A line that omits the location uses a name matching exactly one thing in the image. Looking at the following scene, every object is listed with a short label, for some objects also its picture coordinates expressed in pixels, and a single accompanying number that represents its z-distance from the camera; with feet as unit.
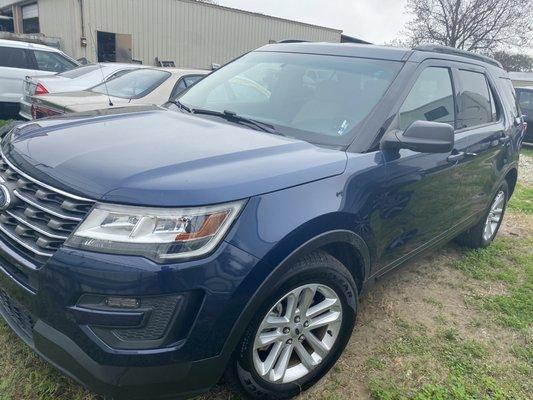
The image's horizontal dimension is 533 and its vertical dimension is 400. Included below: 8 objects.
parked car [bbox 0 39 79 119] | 30.19
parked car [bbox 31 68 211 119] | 16.70
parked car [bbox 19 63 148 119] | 22.61
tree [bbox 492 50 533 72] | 105.04
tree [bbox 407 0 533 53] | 97.96
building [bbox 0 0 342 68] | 57.06
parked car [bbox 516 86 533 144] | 41.18
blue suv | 5.79
